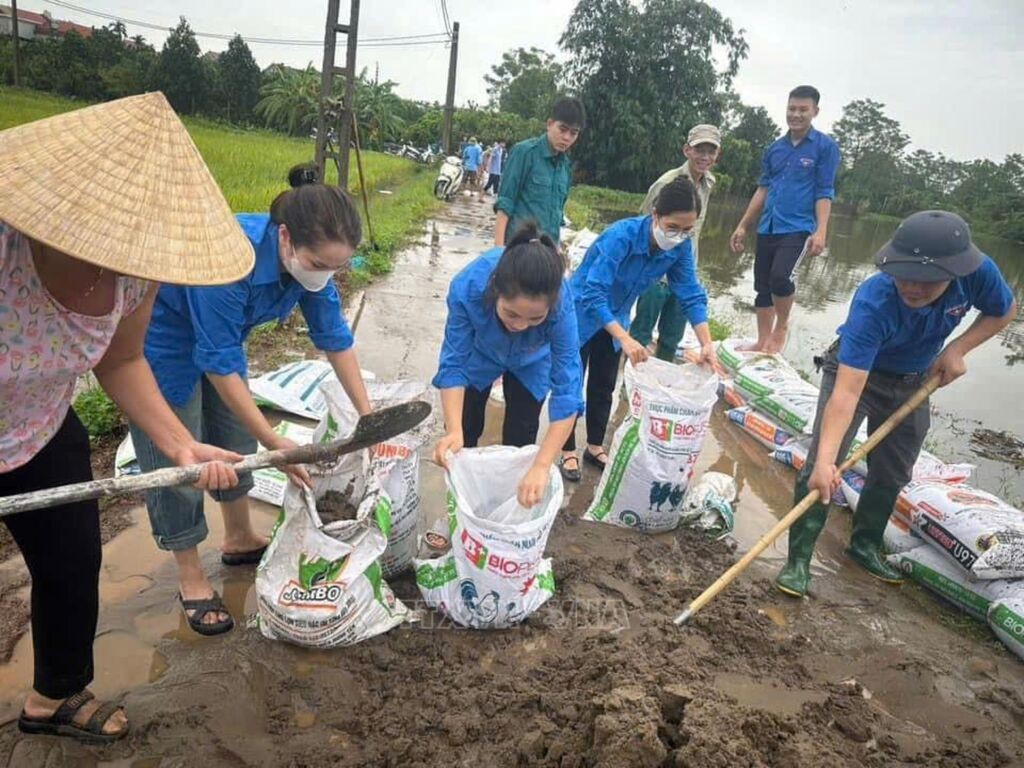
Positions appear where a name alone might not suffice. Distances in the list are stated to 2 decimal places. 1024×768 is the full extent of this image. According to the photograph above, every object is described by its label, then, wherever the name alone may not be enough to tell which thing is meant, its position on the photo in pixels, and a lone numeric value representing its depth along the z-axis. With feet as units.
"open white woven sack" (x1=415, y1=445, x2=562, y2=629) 6.31
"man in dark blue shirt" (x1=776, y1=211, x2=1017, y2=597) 6.87
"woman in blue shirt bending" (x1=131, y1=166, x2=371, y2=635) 5.66
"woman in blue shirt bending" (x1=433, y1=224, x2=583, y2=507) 6.20
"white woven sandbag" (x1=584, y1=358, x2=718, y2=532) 8.70
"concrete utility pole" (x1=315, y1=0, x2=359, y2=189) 21.45
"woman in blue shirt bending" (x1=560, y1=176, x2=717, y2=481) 8.96
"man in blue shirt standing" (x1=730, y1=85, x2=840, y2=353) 14.23
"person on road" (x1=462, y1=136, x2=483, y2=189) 65.57
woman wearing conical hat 3.32
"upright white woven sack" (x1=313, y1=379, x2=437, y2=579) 7.02
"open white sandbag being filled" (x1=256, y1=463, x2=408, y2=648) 6.00
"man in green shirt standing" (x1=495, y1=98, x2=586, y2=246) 13.34
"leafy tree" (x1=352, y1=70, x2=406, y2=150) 93.26
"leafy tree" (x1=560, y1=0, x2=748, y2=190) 71.00
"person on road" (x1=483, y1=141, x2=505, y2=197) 58.56
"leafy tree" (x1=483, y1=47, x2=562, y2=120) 146.99
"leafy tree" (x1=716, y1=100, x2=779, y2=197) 99.36
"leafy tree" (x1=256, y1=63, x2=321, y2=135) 96.63
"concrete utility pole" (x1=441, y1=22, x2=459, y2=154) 63.64
